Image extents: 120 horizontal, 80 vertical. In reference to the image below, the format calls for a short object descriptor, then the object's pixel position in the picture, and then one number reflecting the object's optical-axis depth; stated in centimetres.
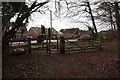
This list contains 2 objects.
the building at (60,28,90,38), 4616
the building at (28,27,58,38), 3888
